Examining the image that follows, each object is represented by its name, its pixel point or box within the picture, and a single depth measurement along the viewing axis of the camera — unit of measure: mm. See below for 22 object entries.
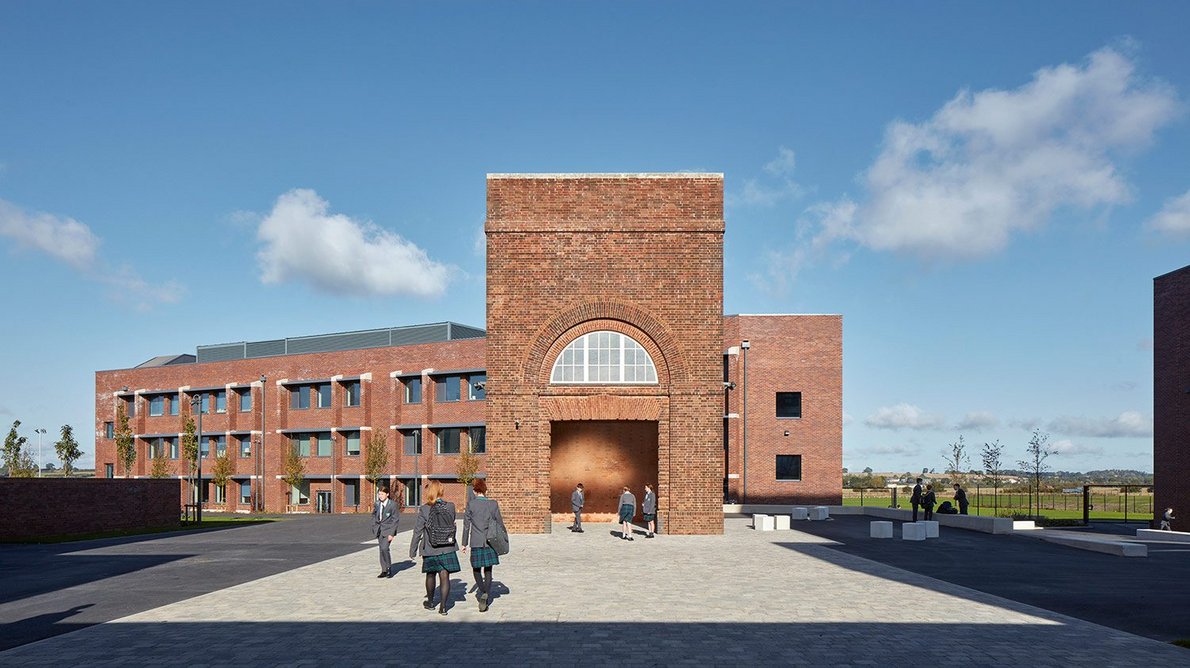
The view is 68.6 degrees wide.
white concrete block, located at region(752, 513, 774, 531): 28234
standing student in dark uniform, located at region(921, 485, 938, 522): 29984
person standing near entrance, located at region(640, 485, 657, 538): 24141
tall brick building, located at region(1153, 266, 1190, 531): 30875
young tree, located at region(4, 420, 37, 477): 47531
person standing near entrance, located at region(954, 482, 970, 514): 31759
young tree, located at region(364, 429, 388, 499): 51031
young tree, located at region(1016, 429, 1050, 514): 48900
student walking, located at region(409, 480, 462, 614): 12000
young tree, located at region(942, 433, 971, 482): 51375
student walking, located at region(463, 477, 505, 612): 12281
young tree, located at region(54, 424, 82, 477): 56438
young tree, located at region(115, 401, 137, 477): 57094
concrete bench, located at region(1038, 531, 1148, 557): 21266
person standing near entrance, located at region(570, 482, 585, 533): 25797
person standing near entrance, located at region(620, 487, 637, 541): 23922
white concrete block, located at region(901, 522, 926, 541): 25078
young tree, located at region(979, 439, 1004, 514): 48594
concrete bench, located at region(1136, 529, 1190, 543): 26953
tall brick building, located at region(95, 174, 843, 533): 25141
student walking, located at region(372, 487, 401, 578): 15961
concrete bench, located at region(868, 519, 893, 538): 25750
